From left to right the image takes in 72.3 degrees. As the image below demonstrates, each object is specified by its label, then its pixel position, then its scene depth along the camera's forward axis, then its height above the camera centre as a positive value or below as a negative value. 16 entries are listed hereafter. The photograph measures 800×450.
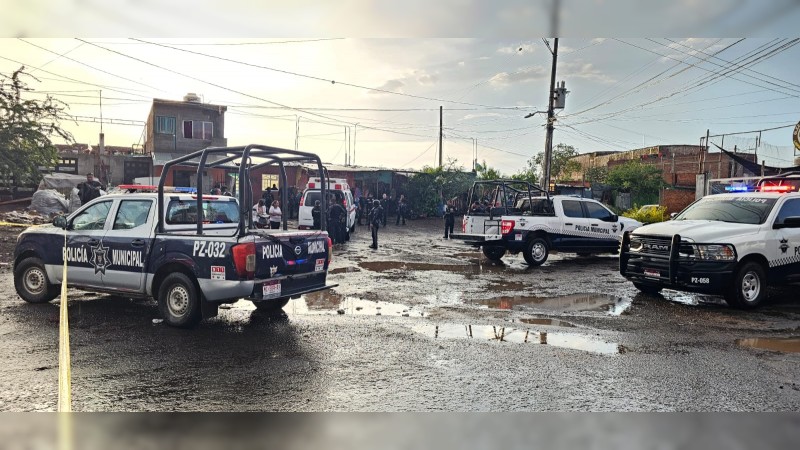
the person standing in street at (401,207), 28.22 -0.85
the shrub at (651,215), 20.30 -0.60
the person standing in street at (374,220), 17.28 -0.97
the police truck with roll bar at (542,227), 13.76 -0.81
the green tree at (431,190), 32.56 +0.12
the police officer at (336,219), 16.94 -0.97
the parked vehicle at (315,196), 18.25 -0.29
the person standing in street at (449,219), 20.52 -1.01
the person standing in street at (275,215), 16.64 -0.91
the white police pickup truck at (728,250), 8.57 -0.80
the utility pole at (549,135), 23.91 +2.64
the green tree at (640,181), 36.41 +1.17
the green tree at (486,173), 32.29 +1.26
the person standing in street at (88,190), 15.52 -0.29
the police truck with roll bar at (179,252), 6.56 -0.91
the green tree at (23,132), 19.89 +1.70
